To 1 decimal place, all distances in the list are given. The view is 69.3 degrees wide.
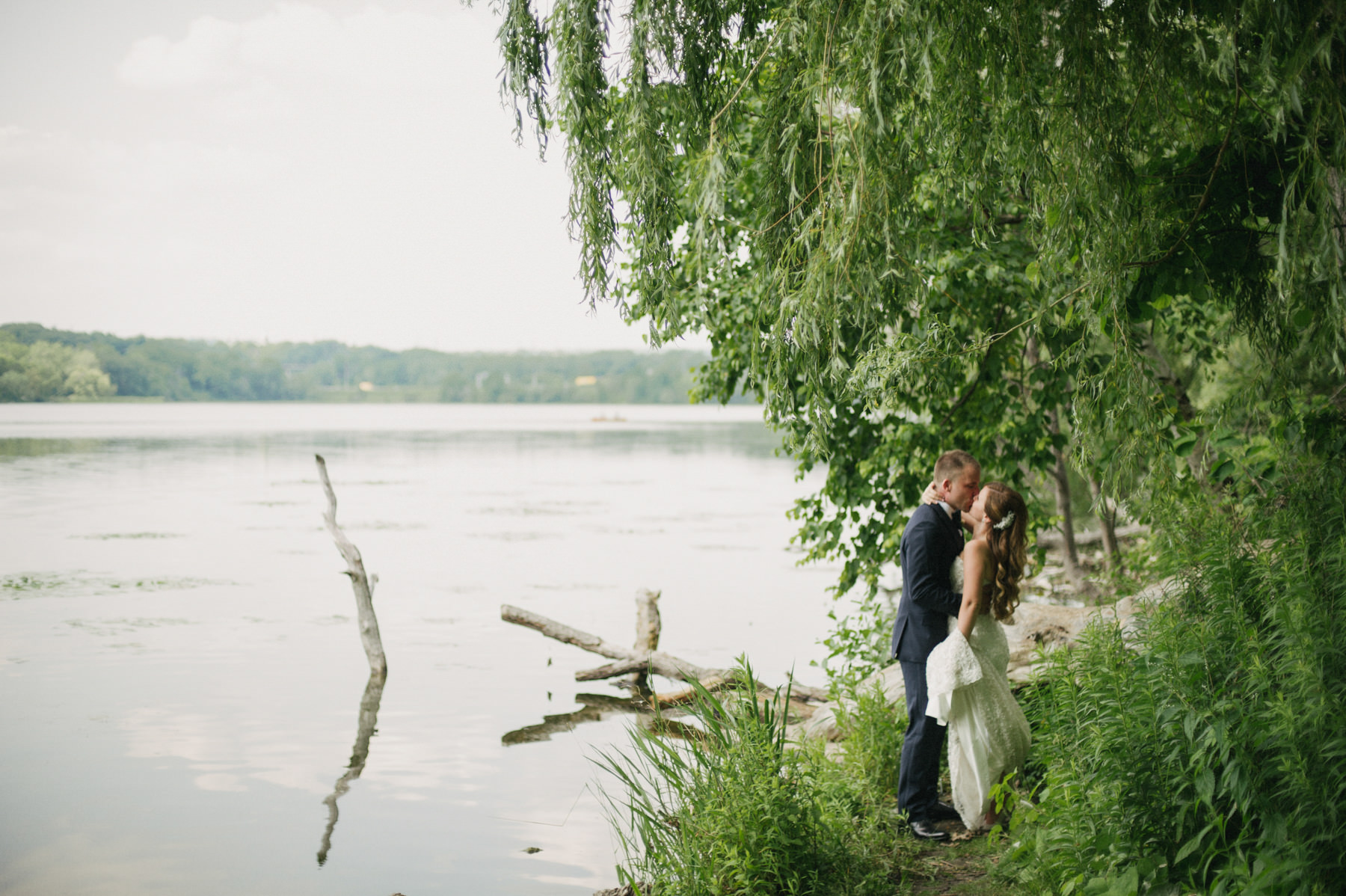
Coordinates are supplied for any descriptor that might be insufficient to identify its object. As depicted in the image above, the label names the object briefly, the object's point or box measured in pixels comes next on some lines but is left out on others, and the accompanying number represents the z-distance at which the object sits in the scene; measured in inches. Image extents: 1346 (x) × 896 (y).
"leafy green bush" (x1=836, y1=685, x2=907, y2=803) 224.7
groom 192.2
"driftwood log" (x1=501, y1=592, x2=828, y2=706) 456.8
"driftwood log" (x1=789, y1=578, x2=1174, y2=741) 246.4
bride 185.8
